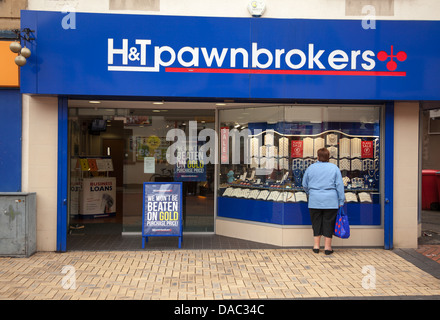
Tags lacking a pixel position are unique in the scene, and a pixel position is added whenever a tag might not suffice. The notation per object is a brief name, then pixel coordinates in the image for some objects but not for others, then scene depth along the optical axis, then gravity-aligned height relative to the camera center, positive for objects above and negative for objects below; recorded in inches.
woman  271.0 -22.8
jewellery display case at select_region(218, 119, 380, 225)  299.4 -10.6
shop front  264.4 +41.1
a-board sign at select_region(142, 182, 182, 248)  286.7 -34.9
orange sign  268.8 +61.9
